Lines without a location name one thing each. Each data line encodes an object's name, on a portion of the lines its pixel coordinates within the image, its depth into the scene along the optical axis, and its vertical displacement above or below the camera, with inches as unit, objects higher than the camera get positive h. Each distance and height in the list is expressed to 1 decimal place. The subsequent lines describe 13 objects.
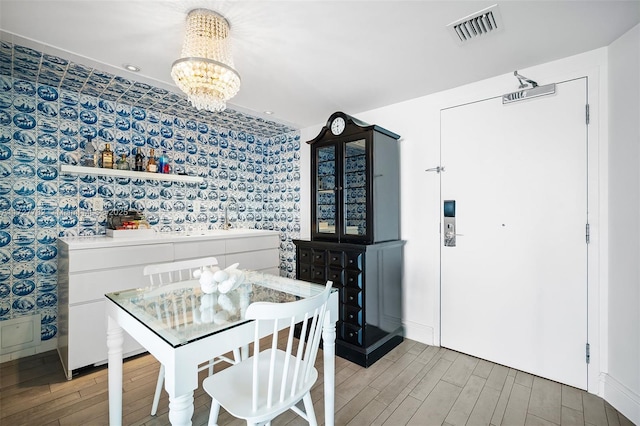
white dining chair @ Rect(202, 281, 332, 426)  47.1 -30.9
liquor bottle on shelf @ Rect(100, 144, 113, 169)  112.0 +20.7
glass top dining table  43.3 -18.4
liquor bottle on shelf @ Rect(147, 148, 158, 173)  122.4 +20.0
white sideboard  91.2 -20.8
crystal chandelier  66.6 +33.0
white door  88.0 -6.7
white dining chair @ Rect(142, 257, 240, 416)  73.9 -14.9
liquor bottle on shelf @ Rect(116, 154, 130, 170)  115.5 +19.0
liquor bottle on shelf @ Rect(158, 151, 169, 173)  126.8 +20.3
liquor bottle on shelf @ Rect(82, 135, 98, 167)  109.3 +21.3
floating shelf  103.5 +15.1
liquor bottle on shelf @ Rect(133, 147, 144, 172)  120.2 +20.0
